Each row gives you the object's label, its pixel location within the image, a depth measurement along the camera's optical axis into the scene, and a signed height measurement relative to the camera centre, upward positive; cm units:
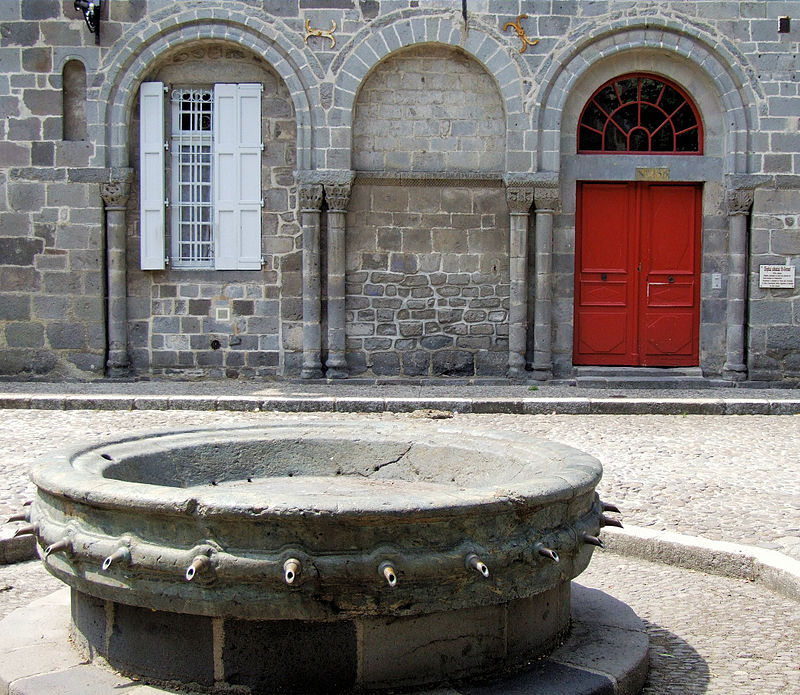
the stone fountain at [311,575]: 315 -92
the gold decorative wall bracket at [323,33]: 1340 +337
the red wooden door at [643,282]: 1391 +14
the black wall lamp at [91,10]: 1309 +358
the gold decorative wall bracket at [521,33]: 1339 +339
